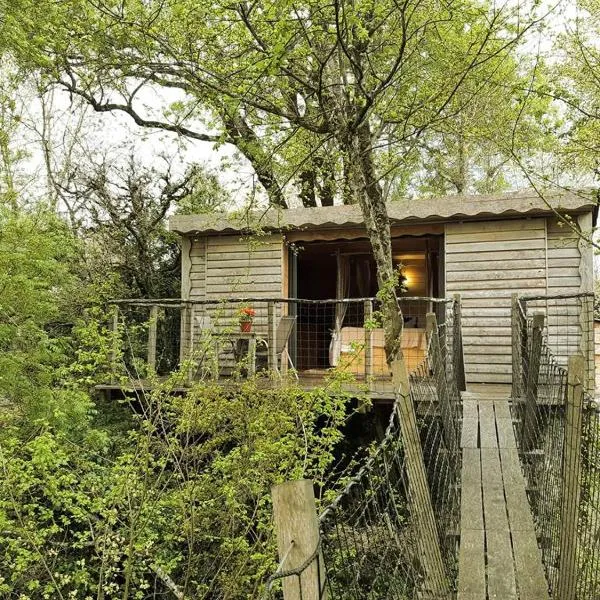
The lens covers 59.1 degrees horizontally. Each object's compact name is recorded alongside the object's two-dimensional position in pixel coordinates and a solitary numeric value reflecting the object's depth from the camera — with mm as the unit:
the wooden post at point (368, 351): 6119
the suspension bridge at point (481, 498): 1316
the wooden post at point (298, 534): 1274
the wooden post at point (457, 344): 5504
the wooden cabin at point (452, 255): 7301
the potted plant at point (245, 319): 5395
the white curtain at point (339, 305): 8430
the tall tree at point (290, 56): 3824
